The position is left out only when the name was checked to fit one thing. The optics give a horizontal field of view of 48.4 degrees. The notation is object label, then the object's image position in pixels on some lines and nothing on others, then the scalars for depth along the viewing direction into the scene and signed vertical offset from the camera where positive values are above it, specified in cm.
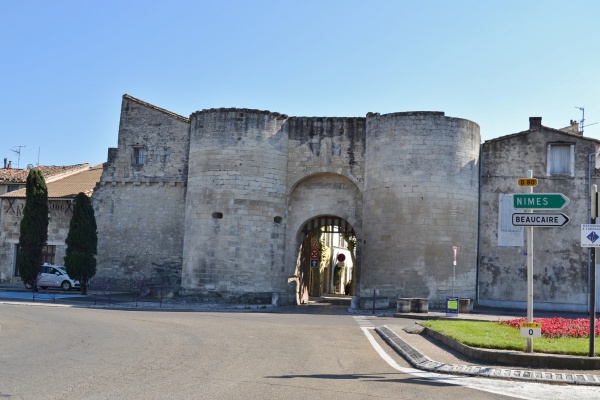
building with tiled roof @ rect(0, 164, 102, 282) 3688 +216
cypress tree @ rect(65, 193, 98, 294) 3125 +101
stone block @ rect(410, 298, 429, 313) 2400 -85
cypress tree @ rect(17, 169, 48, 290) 3203 +164
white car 3472 -82
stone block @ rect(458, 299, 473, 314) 2558 -83
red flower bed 1379 -82
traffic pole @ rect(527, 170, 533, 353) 1172 +32
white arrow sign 1167 +121
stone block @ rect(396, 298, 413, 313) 2372 -84
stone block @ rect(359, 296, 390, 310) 2681 -95
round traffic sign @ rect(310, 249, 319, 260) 3678 +124
